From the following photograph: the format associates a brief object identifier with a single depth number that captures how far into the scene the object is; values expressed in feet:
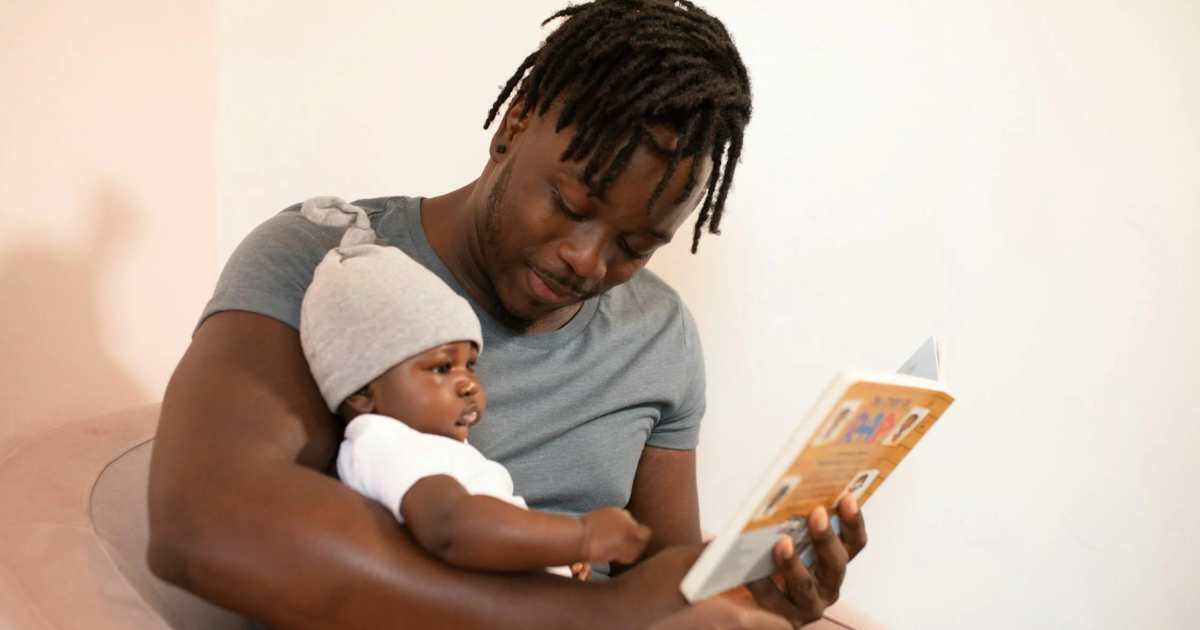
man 3.23
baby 3.29
